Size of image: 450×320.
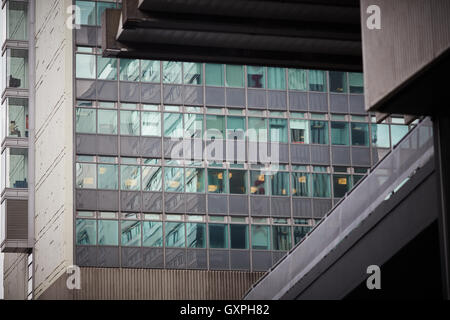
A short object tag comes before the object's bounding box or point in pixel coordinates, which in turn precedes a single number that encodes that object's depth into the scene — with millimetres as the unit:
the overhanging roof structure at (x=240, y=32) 29453
